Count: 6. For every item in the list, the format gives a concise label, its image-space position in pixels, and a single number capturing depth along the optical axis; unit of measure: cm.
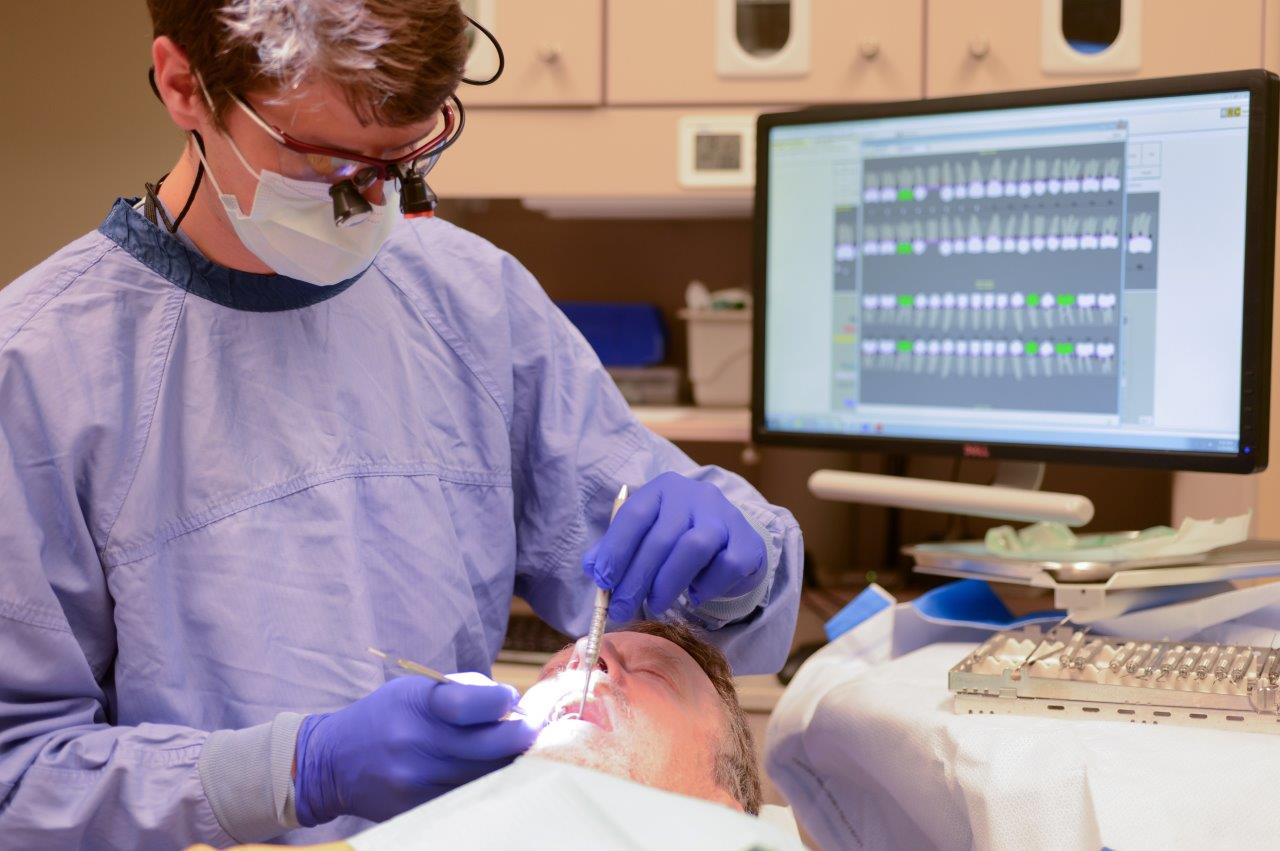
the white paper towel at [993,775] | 86
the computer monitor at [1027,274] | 130
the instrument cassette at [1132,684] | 97
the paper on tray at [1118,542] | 124
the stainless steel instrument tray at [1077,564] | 121
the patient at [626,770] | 65
